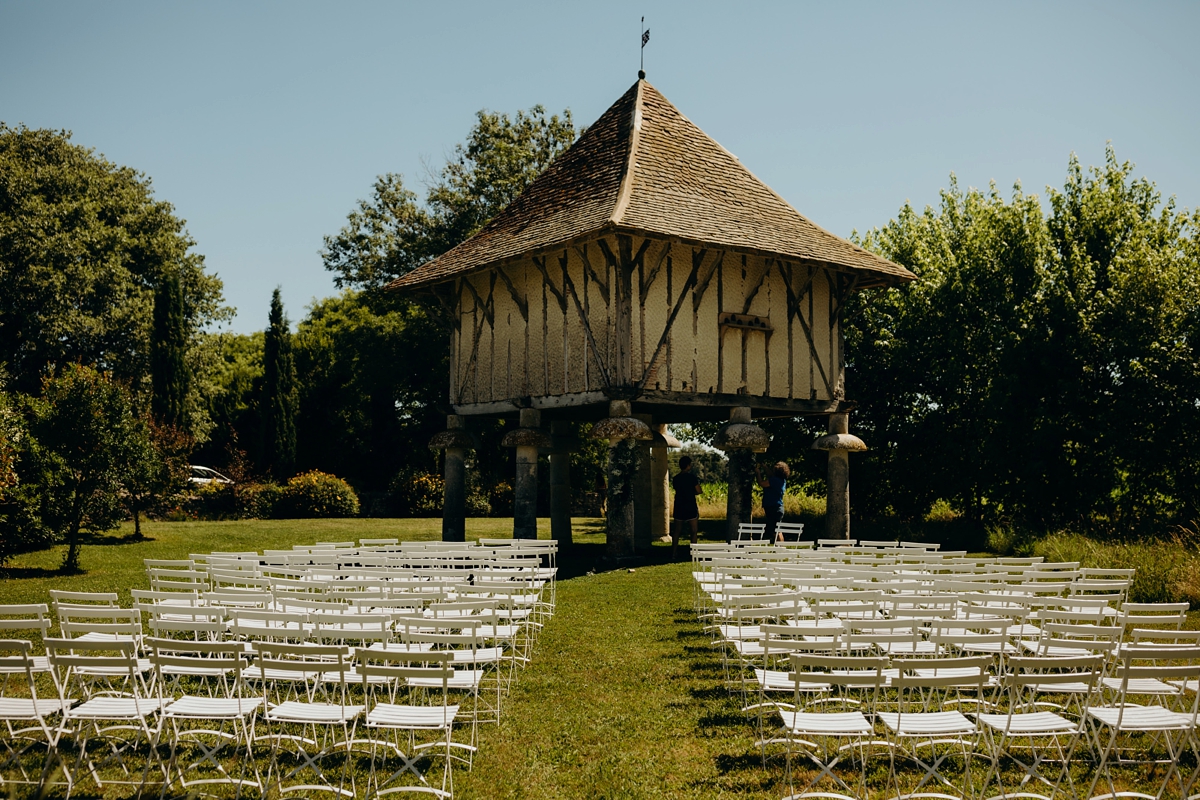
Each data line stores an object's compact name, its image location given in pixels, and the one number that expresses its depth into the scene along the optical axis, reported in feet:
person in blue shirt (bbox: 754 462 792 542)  56.13
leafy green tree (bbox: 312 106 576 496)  117.50
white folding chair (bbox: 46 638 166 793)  17.48
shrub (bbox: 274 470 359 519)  95.71
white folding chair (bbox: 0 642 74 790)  17.69
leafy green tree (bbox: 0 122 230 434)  104.63
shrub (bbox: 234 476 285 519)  94.32
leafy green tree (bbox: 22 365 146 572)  54.44
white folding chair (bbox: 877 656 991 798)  16.62
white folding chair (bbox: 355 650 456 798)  16.81
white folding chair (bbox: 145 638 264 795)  17.35
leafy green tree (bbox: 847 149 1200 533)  71.77
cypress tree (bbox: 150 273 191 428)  105.91
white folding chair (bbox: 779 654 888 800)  16.83
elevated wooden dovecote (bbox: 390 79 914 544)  58.54
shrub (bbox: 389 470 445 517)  101.45
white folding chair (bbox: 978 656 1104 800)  16.97
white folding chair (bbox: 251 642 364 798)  17.22
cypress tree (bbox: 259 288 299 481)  111.52
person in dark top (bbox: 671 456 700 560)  58.44
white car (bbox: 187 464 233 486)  119.35
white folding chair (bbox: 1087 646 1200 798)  16.99
